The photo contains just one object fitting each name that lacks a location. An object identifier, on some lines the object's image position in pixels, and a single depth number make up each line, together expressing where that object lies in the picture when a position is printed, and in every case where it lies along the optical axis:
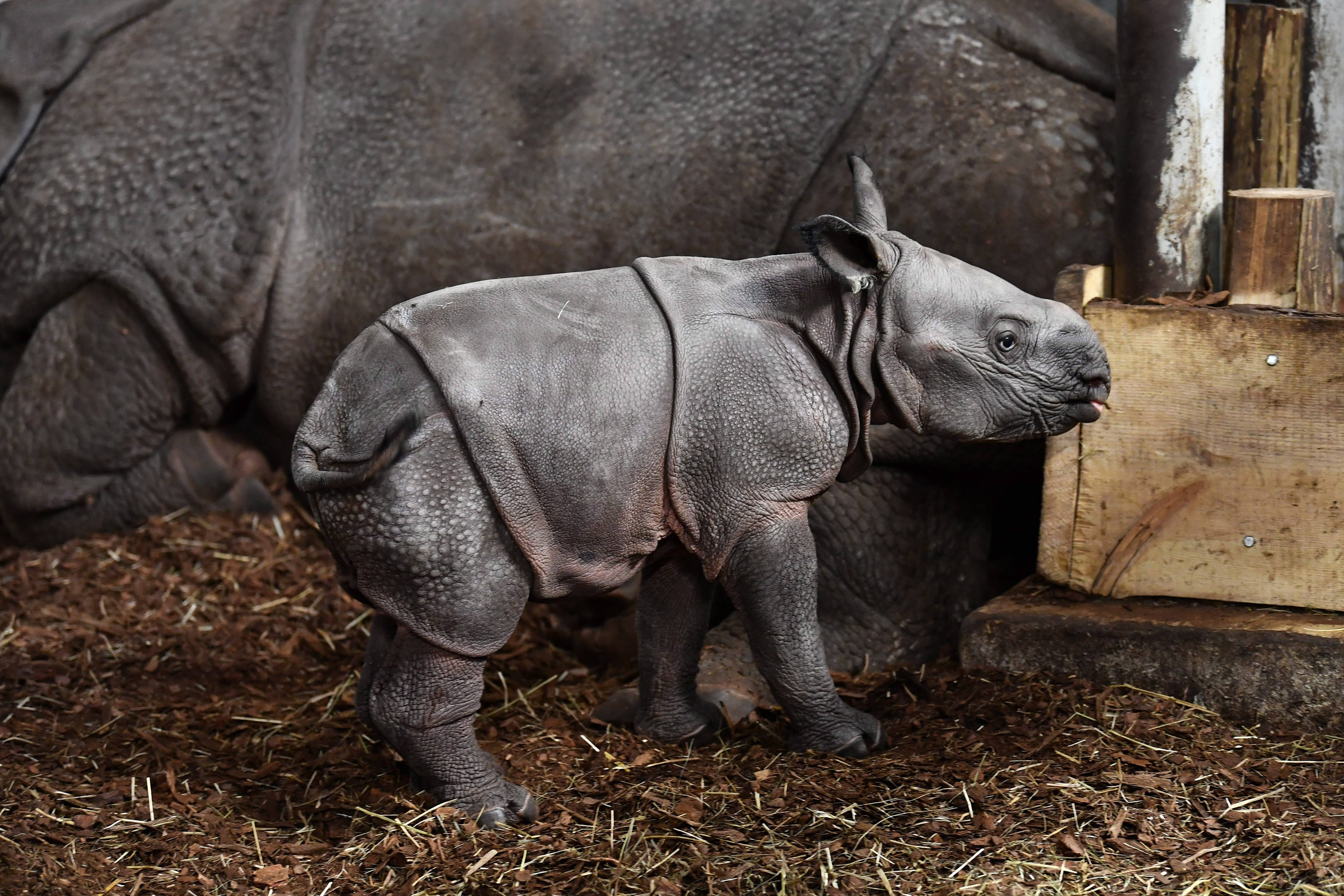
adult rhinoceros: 8.49
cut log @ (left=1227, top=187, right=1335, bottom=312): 7.55
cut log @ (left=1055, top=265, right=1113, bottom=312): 7.73
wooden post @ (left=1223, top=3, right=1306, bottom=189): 8.20
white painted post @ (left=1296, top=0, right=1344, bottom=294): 8.12
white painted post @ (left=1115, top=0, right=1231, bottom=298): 7.68
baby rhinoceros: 6.07
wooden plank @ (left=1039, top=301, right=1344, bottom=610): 7.30
